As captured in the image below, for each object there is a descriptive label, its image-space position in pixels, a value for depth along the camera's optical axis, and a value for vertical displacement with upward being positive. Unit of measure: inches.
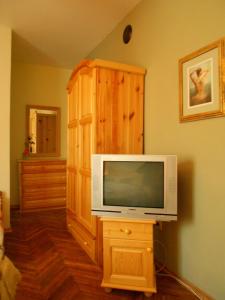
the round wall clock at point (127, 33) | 108.3 +58.2
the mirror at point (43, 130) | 170.4 +16.5
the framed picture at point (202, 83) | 64.1 +21.4
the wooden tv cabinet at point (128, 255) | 68.7 -32.4
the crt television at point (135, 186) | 69.2 -11.1
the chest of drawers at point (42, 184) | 154.3 -23.2
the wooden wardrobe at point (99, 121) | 87.9 +12.9
